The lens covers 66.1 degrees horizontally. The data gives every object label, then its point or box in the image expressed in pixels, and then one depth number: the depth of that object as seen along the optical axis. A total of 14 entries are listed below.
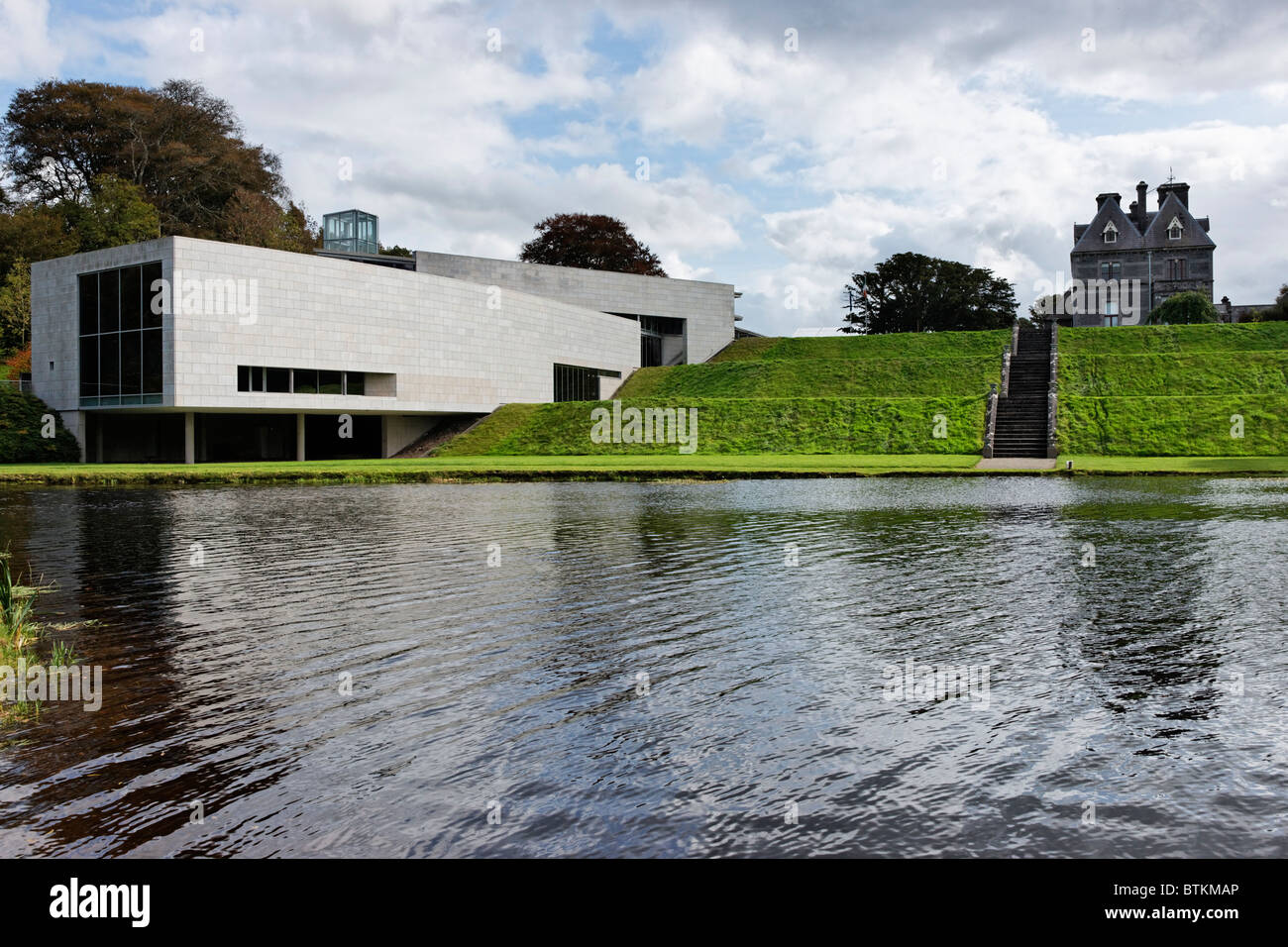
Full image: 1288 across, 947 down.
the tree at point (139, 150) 61.22
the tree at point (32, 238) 54.78
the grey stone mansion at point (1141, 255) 91.50
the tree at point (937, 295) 82.88
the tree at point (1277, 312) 69.31
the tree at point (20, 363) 52.41
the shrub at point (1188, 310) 66.25
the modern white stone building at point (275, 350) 39.53
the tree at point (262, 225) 60.31
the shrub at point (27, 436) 40.56
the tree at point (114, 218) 56.38
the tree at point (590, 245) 78.75
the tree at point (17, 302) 53.72
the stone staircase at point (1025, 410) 35.06
